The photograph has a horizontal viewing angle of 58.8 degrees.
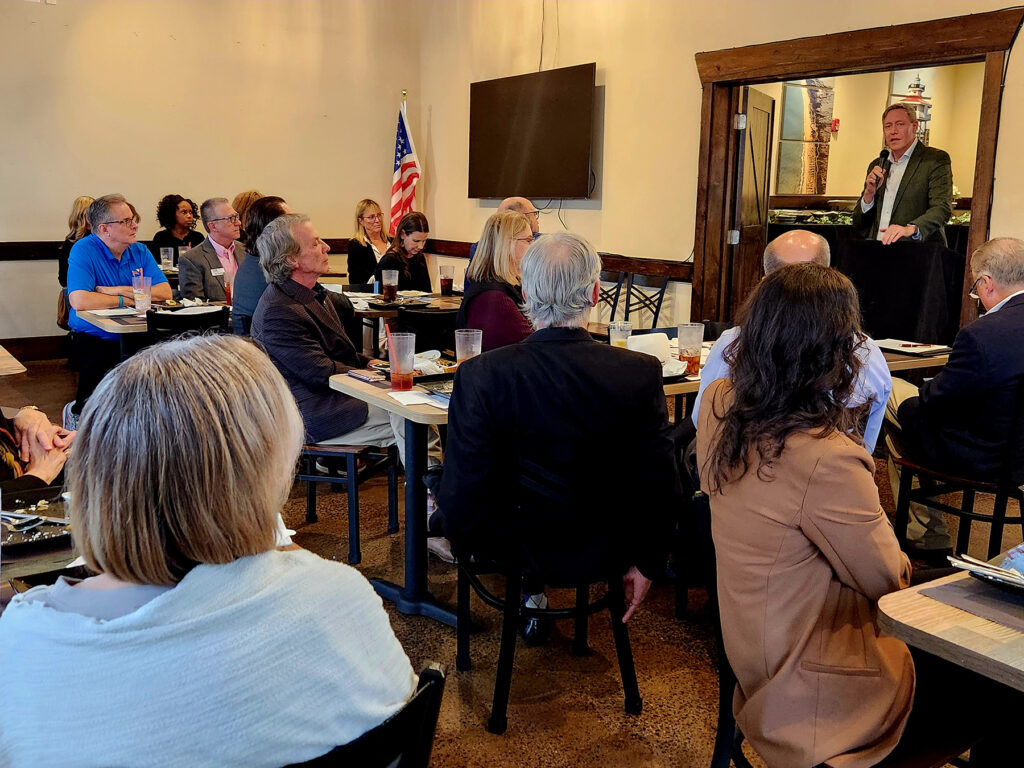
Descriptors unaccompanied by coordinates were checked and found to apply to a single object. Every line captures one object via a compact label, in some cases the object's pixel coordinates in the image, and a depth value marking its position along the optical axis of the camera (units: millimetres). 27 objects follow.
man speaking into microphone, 5359
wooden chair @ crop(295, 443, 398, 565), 3361
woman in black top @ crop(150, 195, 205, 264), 7145
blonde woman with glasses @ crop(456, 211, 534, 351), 3477
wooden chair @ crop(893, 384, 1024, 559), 2943
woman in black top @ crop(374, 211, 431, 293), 6051
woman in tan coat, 1550
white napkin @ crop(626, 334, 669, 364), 3193
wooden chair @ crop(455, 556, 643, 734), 2357
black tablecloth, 4949
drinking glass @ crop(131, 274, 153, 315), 4602
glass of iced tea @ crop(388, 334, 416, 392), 2883
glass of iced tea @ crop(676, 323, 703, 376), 3211
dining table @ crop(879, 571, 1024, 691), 1186
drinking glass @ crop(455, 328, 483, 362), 2934
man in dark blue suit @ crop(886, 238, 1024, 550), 2918
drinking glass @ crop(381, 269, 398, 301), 5223
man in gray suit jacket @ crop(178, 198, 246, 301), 5305
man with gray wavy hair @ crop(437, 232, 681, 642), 2209
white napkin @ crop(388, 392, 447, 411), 2740
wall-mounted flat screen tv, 7023
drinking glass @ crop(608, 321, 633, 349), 3195
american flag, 8523
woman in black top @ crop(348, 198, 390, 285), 6660
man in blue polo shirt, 4824
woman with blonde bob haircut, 902
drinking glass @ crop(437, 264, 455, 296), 5527
